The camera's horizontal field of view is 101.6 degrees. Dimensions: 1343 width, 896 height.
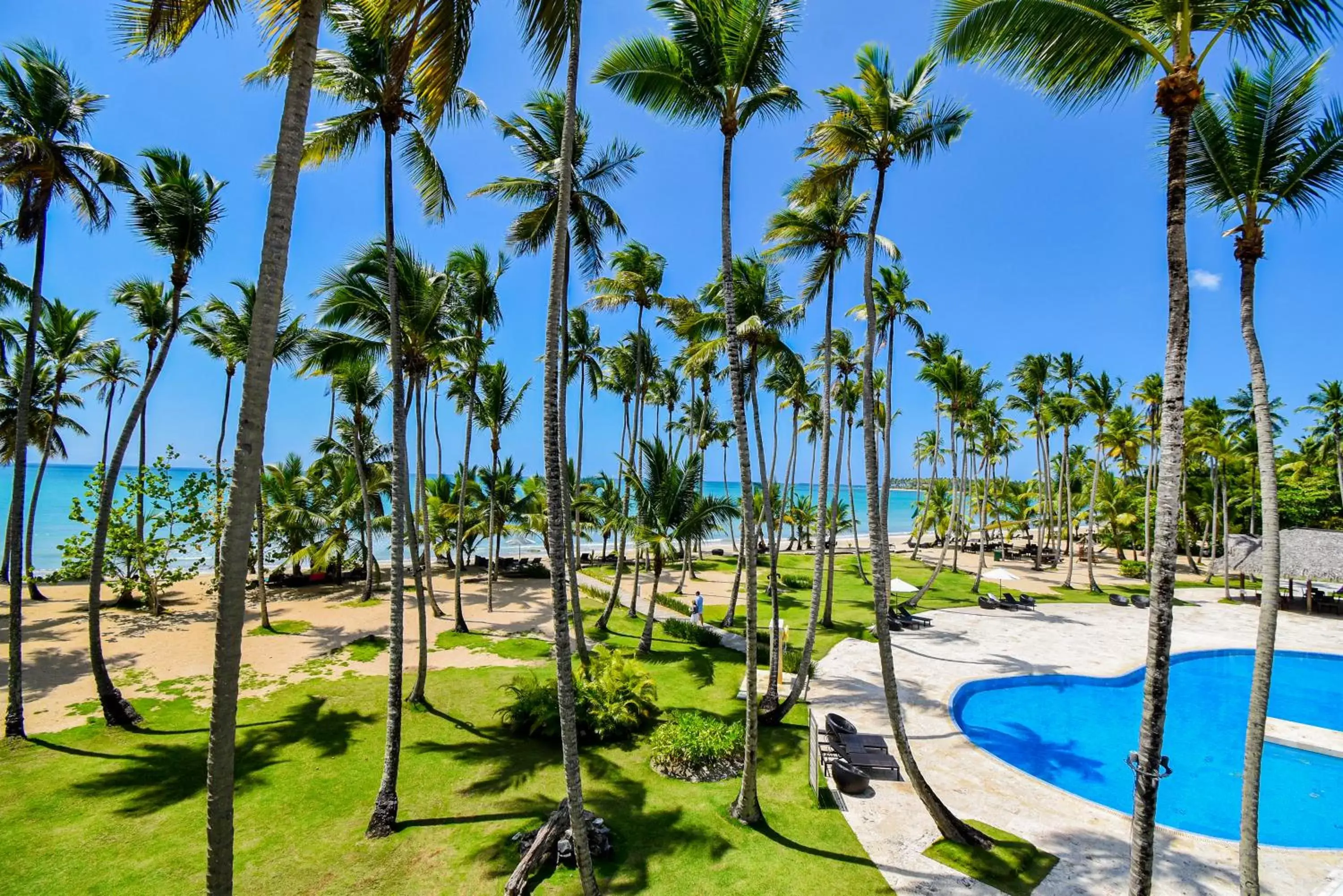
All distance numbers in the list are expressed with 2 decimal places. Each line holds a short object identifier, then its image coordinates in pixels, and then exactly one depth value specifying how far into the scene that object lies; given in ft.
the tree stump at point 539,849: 22.22
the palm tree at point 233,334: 54.34
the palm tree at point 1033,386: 100.53
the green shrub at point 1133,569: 113.09
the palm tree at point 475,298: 55.21
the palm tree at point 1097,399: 98.32
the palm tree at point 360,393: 57.36
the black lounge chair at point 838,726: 35.29
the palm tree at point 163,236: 36.24
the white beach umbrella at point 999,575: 74.01
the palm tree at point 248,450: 12.47
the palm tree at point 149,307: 52.47
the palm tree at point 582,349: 75.61
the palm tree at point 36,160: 32.83
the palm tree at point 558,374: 19.65
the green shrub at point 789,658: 50.80
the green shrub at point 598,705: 36.83
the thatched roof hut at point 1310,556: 77.00
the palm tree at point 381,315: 37.96
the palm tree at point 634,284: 58.80
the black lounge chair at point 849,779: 30.71
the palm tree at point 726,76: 27.58
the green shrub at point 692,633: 60.85
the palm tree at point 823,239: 42.55
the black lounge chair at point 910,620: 68.90
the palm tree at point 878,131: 30.04
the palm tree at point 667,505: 56.54
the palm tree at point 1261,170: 19.12
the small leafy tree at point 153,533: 55.42
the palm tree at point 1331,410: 100.01
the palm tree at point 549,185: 44.42
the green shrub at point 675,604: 76.18
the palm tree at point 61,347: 64.54
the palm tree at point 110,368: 72.95
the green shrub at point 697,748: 33.04
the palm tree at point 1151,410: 98.63
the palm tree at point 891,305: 55.21
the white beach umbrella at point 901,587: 75.51
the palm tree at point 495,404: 69.72
